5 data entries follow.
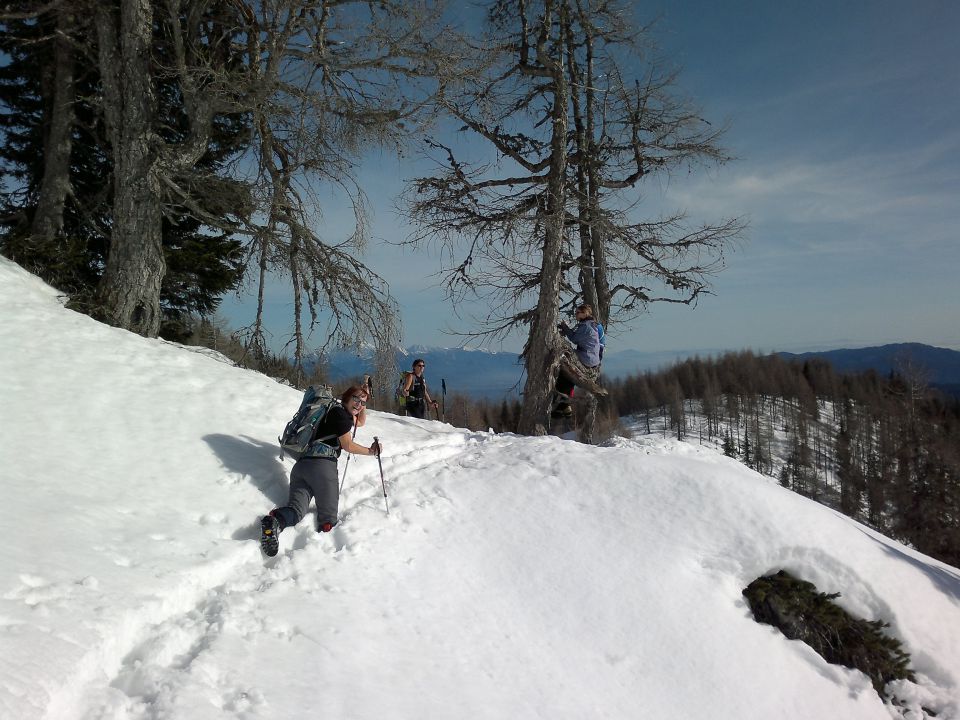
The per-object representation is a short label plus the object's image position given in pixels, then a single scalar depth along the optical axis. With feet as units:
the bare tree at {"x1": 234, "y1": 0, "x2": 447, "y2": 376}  26.53
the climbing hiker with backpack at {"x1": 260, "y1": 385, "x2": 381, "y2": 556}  16.09
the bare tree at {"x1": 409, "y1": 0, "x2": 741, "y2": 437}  31.81
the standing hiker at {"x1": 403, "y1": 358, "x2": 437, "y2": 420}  36.99
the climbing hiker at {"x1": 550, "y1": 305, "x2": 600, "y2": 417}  34.12
